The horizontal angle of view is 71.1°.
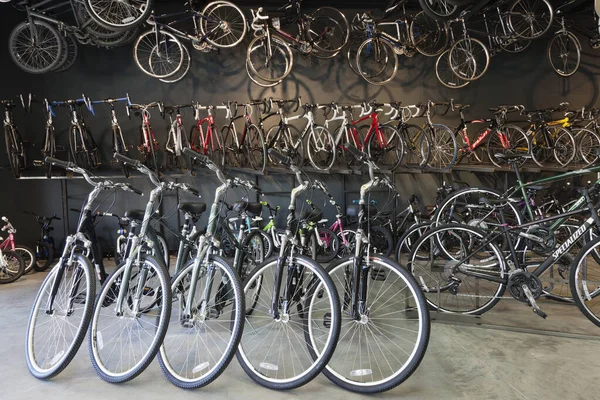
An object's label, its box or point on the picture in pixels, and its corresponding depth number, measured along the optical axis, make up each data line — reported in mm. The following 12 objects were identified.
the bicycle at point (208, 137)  6422
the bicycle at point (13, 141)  5789
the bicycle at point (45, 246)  5742
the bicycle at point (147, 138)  6211
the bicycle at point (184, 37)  5906
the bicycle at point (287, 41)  6047
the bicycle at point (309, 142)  6121
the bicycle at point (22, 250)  5377
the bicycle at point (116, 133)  6124
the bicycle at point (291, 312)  2340
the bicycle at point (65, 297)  2559
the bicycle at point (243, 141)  6277
